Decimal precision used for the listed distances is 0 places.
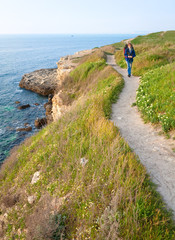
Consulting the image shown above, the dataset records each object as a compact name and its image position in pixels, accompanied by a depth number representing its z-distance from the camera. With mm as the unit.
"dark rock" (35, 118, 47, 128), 23422
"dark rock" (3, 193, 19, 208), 6844
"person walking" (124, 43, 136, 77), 15095
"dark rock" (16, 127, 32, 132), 22414
